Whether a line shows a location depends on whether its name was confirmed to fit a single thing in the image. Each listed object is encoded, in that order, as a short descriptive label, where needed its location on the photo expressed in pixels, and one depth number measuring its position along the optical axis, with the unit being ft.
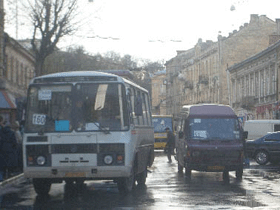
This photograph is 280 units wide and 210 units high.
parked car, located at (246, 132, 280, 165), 98.74
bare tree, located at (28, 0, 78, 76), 105.91
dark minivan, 65.77
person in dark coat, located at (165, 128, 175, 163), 104.42
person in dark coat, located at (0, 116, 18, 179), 60.95
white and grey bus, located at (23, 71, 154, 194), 46.55
